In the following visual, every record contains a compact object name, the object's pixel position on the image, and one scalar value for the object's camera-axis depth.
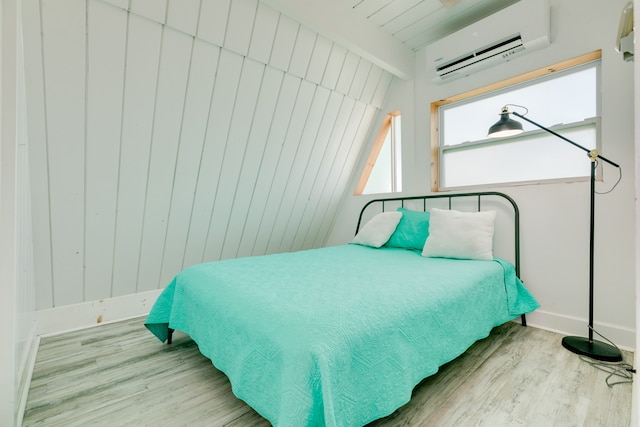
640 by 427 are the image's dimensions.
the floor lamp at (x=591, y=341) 1.62
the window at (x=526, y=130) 2.01
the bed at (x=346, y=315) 0.91
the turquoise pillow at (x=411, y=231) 2.40
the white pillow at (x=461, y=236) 1.99
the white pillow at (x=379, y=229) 2.56
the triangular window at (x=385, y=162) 3.18
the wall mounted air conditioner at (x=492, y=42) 1.97
